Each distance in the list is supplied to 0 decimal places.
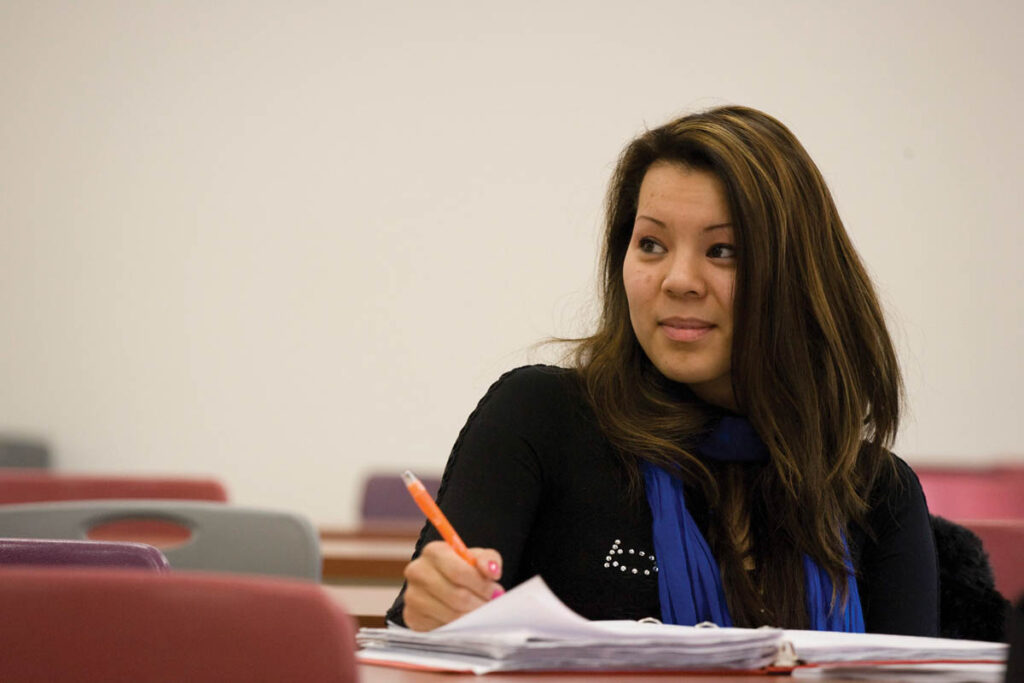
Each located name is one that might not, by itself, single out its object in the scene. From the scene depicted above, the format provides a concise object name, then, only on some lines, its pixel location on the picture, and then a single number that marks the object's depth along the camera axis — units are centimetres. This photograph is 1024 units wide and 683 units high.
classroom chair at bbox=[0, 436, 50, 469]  657
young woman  320
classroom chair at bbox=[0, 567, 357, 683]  268
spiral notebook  282
